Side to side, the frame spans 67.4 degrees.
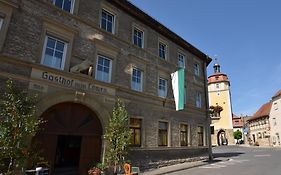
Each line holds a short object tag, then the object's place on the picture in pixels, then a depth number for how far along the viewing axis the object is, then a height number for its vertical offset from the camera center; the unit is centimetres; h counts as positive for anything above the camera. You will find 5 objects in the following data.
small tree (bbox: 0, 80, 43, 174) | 724 +20
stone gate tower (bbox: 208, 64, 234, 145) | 5091 +955
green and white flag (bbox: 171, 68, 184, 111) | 1614 +395
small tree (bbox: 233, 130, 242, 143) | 6500 +185
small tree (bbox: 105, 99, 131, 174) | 1113 -13
